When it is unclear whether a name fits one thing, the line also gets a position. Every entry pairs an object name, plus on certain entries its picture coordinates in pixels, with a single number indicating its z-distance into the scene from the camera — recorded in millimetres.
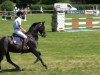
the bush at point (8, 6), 66038
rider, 15328
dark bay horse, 15055
